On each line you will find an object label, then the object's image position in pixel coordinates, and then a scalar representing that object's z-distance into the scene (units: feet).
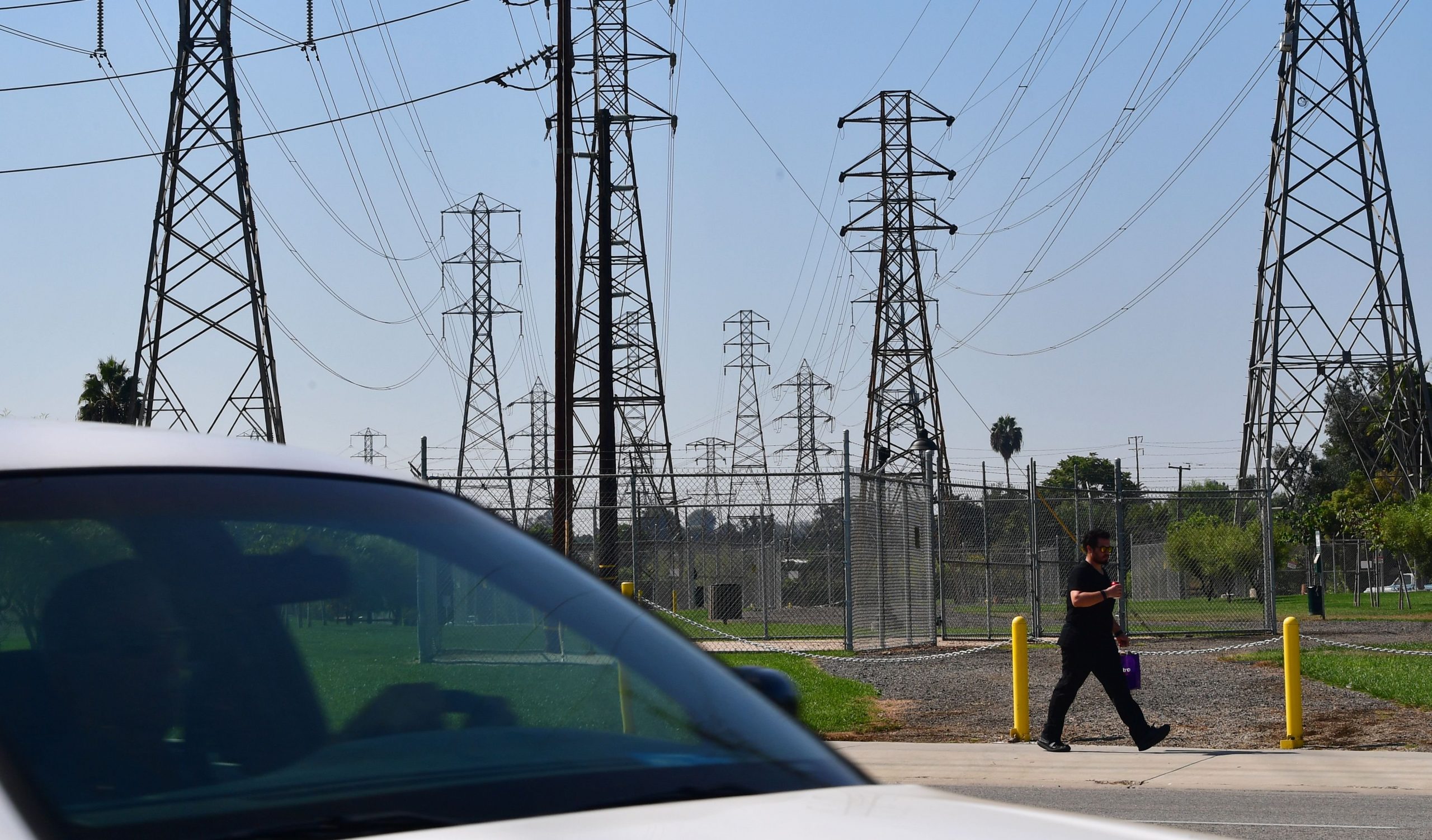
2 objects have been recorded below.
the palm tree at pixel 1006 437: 434.30
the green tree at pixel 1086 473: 415.64
